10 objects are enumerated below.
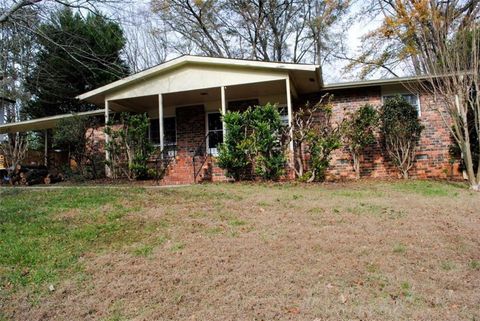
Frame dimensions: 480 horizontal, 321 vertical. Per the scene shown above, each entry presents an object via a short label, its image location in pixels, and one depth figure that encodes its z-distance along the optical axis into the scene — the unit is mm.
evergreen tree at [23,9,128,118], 8781
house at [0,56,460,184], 10094
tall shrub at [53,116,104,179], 11781
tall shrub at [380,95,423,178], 9555
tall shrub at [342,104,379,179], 9695
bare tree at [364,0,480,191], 7859
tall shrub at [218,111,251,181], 9312
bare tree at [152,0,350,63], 21859
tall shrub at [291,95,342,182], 9133
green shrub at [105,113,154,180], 10648
